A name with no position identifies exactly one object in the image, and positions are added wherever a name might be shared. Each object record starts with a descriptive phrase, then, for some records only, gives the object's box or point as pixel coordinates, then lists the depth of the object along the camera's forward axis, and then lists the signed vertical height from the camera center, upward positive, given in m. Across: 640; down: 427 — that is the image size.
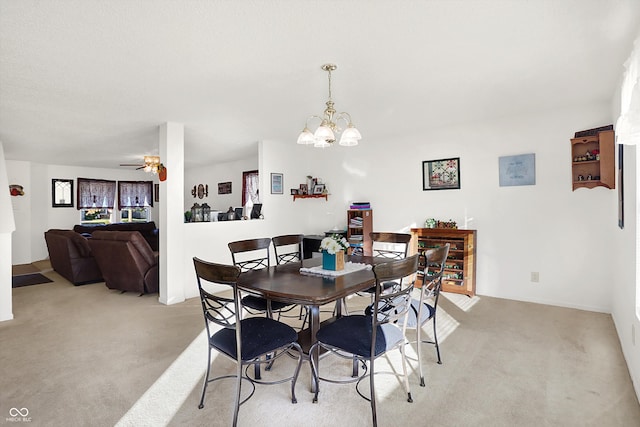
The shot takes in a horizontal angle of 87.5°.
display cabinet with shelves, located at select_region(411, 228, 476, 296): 4.31 -0.52
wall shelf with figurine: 5.75 +0.33
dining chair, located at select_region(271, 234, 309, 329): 3.37 -0.25
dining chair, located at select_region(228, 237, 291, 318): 2.62 -0.67
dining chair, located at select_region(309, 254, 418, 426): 1.84 -0.73
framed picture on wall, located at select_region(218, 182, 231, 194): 8.06 +0.70
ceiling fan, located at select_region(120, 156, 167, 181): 4.25 +0.69
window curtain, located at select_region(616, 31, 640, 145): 1.51 +0.47
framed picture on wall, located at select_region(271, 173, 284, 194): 5.54 +0.55
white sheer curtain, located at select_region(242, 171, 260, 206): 7.43 +0.67
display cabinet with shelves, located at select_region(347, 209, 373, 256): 5.17 -0.23
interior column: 4.22 +0.01
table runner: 2.45 -0.42
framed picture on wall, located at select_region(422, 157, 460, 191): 4.57 +0.56
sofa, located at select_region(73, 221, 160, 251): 7.71 -0.26
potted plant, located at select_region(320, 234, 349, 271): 2.53 -0.29
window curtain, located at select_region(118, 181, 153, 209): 9.01 +0.65
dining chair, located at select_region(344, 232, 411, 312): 3.06 -0.25
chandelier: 2.58 +0.64
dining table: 1.92 -0.45
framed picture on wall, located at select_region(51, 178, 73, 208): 7.90 +0.60
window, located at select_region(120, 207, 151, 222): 9.09 +0.09
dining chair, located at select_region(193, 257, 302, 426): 1.81 -0.73
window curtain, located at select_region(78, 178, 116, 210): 8.30 +0.62
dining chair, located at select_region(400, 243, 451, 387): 2.27 -0.64
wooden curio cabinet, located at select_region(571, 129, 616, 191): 3.25 +0.54
